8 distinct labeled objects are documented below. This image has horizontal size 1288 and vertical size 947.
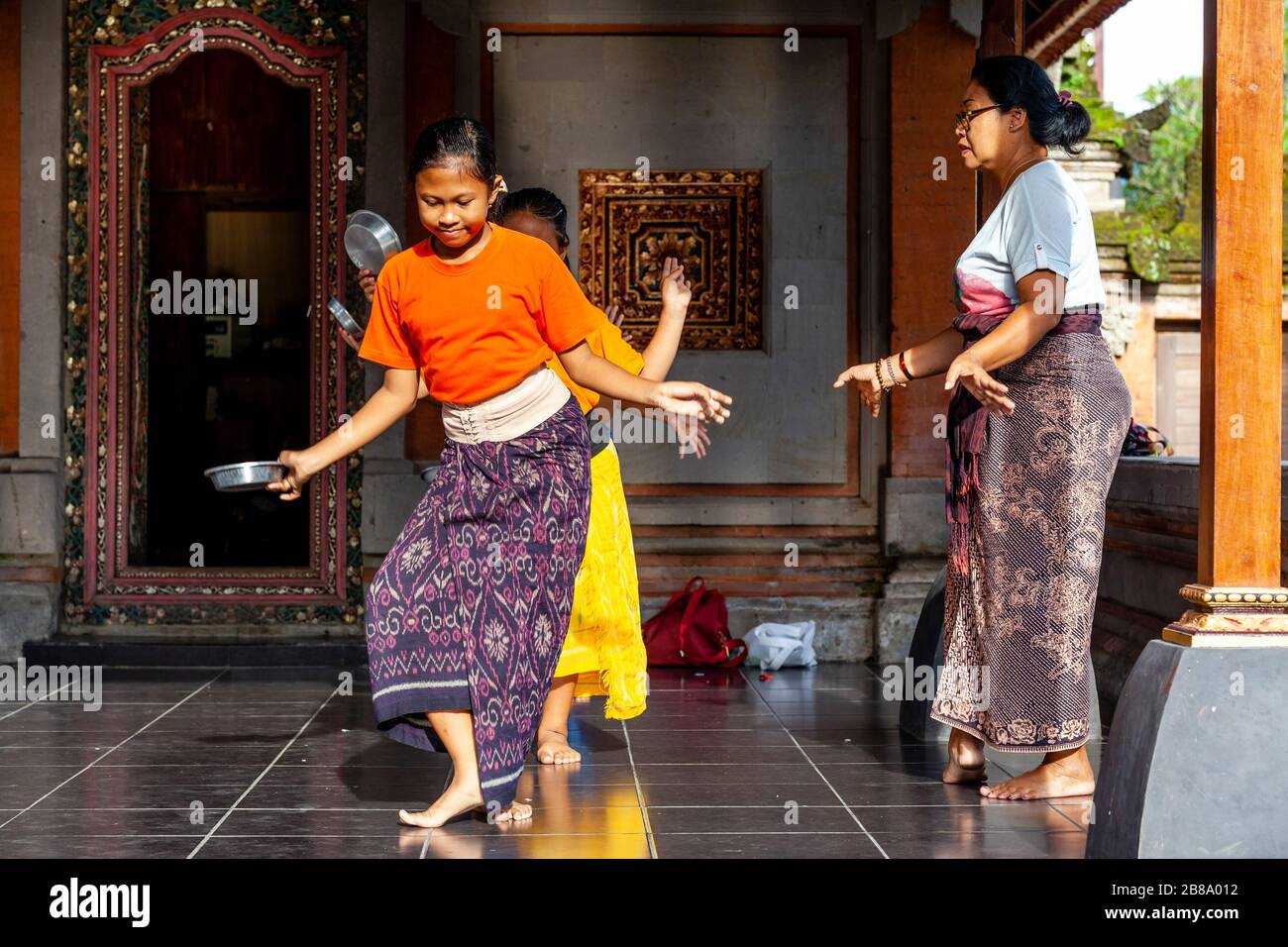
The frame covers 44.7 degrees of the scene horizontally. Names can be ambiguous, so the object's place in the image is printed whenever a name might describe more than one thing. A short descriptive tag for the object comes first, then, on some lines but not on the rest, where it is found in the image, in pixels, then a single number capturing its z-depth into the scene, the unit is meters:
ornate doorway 7.75
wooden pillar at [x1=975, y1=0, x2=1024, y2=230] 5.59
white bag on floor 7.33
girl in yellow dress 5.07
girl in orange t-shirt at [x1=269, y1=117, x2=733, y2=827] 4.14
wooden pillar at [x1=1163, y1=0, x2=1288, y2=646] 3.57
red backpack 7.30
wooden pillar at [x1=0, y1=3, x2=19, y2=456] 7.59
